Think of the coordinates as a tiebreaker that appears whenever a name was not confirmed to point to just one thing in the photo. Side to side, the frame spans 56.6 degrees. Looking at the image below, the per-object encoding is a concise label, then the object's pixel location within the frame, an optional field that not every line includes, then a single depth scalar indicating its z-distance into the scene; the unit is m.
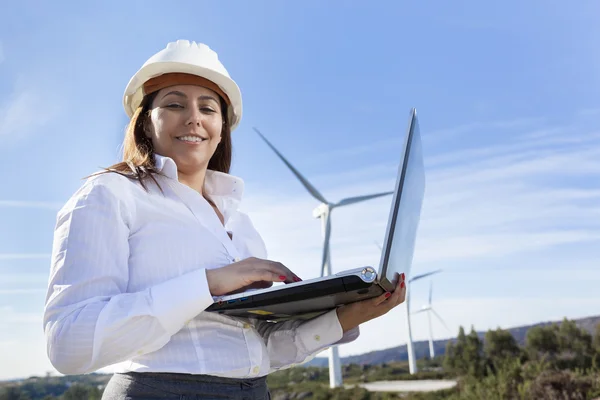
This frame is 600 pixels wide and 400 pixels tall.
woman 1.75
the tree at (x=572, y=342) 47.31
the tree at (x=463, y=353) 42.72
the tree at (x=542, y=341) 49.34
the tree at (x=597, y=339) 46.99
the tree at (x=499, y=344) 46.28
